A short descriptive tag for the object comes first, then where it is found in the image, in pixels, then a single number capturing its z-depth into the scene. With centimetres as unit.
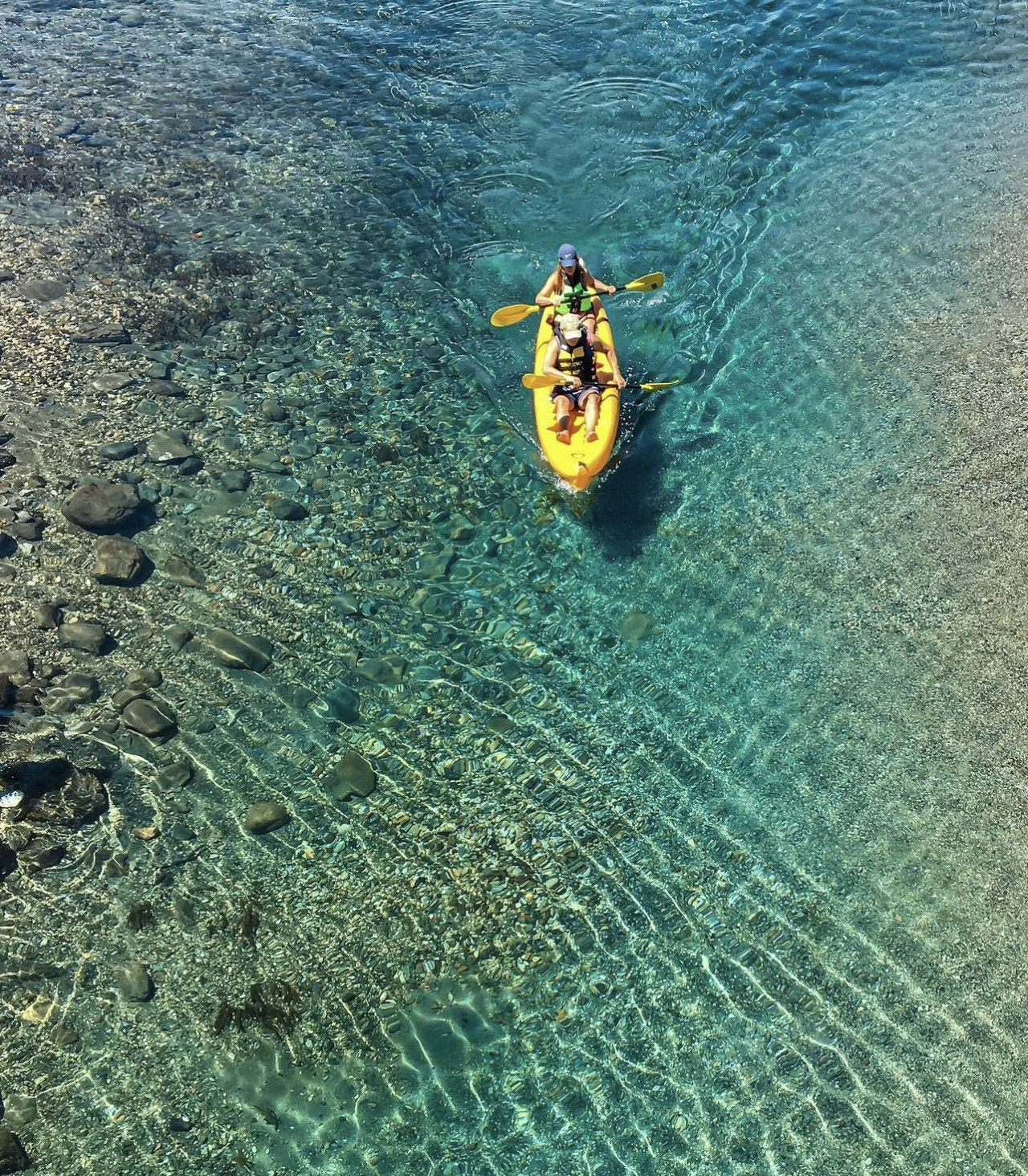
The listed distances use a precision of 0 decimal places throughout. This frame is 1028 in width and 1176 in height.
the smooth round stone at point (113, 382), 950
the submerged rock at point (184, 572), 805
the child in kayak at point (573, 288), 974
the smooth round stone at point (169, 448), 891
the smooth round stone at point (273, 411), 946
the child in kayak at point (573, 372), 899
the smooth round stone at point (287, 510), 860
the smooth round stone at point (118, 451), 884
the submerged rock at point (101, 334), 1000
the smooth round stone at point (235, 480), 880
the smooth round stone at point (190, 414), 931
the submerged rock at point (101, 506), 824
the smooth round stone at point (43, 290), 1038
